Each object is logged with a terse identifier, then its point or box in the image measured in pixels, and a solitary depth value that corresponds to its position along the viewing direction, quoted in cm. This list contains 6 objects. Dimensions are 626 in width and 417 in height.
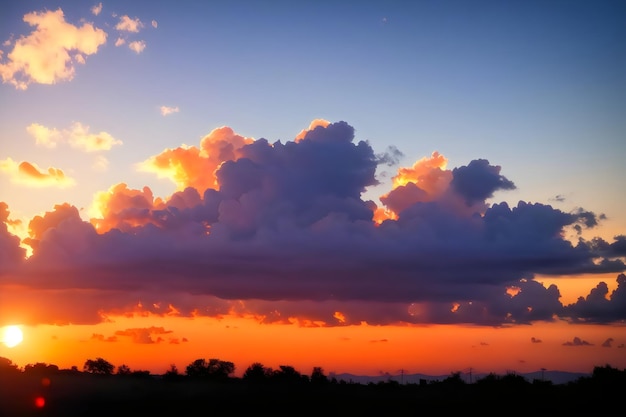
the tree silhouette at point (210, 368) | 17061
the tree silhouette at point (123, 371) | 16170
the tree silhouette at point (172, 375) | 13936
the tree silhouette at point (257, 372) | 15782
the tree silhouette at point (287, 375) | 14988
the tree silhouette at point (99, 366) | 18325
